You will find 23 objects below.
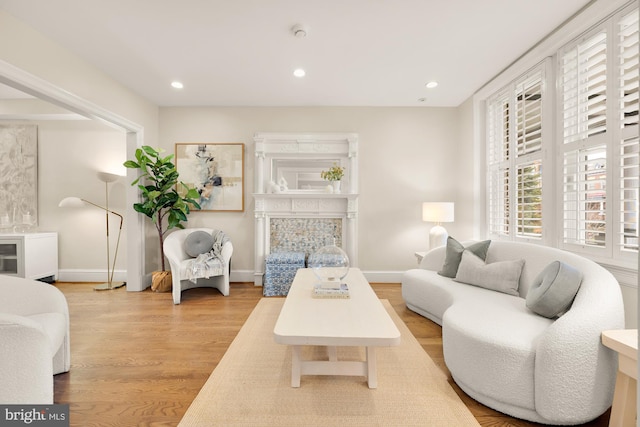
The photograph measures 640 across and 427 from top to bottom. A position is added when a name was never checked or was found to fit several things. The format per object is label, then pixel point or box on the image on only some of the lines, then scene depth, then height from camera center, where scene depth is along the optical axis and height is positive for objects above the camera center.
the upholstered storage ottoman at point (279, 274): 3.74 -0.82
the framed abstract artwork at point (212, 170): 4.35 +0.64
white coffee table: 1.47 -0.64
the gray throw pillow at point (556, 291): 1.75 -0.49
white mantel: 4.22 +0.42
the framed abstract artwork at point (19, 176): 4.18 +0.53
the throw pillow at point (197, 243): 3.84 -0.43
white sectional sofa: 1.43 -0.77
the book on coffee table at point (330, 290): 2.11 -0.60
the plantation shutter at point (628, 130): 1.93 +0.57
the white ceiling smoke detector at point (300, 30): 2.43 +1.57
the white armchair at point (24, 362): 1.15 -0.63
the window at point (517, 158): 2.84 +0.61
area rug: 1.50 -1.09
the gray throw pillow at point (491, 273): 2.41 -0.55
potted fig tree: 3.79 +0.22
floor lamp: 3.93 -0.49
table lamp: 3.71 -0.06
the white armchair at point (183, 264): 3.43 -0.64
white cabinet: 3.86 -0.59
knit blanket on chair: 3.53 -0.66
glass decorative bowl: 2.34 -0.44
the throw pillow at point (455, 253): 2.85 -0.42
